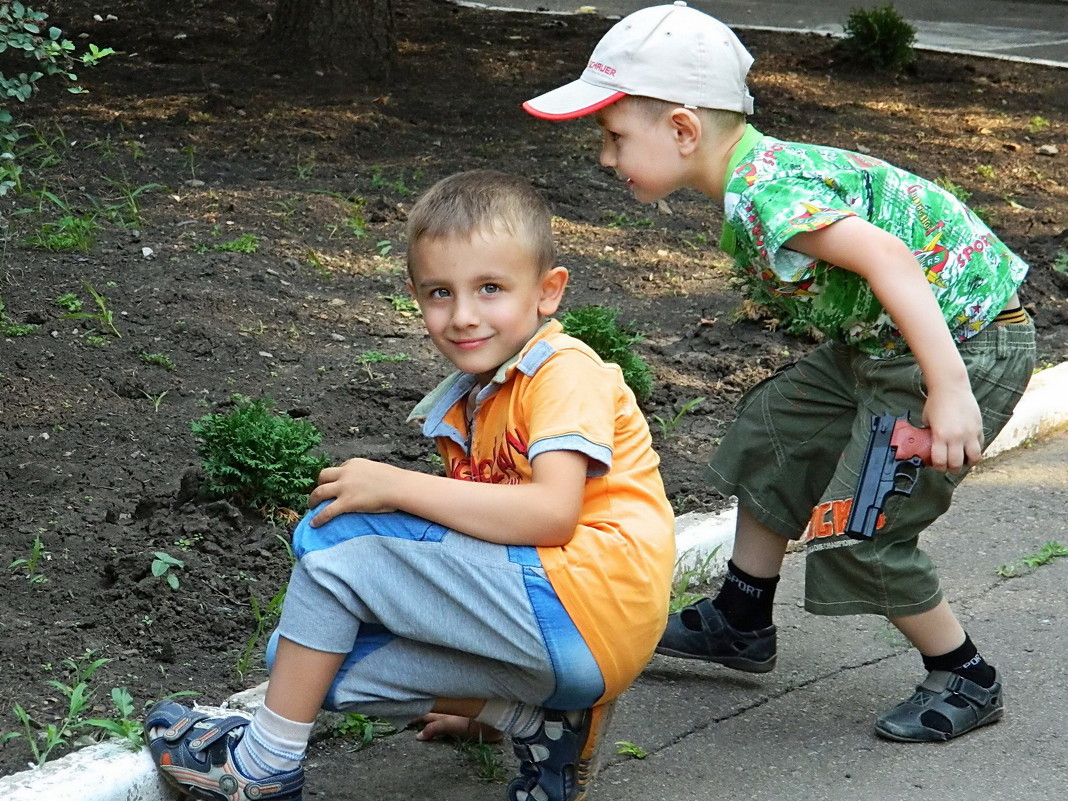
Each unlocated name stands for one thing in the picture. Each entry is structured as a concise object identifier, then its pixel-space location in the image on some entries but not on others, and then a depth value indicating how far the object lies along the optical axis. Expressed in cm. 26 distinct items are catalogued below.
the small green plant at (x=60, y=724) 262
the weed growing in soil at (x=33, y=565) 324
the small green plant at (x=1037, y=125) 859
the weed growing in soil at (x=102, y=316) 464
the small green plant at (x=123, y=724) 267
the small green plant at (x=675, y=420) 445
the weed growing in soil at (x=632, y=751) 294
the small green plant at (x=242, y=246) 542
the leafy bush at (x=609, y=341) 443
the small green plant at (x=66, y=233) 529
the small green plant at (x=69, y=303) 476
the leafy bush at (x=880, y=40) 998
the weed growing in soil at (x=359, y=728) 295
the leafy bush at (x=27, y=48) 383
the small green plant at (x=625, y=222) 629
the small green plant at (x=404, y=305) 516
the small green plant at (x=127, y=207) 563
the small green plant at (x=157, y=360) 447
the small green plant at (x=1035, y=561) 381
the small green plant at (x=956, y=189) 636
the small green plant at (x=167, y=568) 319
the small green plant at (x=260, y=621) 303
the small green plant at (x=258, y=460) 357
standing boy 262
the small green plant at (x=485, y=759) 283
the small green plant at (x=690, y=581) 354
